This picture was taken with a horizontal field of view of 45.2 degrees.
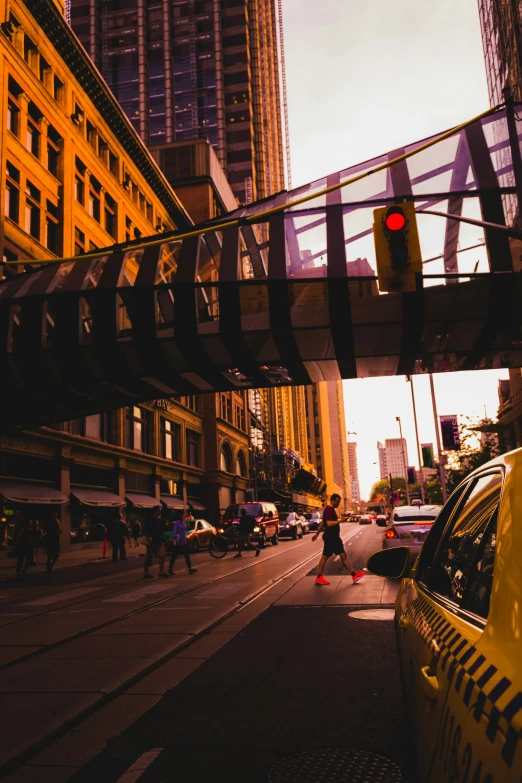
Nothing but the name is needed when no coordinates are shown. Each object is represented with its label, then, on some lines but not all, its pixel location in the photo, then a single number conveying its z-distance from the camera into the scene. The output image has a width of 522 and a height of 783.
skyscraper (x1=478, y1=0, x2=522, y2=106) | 38.62
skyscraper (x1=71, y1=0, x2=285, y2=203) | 104.75
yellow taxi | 1.34
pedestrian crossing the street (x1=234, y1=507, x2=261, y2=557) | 24.94
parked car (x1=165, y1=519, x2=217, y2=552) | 27.50
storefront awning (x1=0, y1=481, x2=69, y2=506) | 26.67
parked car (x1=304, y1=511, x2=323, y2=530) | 54.42
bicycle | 24.39
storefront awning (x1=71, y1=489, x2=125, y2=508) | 32.59
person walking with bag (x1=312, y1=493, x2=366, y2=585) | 13.26
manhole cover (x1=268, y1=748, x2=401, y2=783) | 3.40
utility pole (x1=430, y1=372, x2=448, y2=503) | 32.28
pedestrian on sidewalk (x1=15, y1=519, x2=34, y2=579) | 18.03
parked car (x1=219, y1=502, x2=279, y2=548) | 30.75
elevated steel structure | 17.61
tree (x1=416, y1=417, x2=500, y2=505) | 47.81
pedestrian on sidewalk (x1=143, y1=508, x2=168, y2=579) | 16.27
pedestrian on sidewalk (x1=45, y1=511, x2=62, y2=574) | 19.06
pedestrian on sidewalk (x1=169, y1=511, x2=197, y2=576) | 16.86
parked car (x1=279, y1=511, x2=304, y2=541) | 41.59
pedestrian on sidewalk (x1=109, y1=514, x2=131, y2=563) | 23.80
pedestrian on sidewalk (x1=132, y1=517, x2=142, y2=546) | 36.89
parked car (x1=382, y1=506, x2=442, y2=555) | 14.55
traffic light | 9.65
